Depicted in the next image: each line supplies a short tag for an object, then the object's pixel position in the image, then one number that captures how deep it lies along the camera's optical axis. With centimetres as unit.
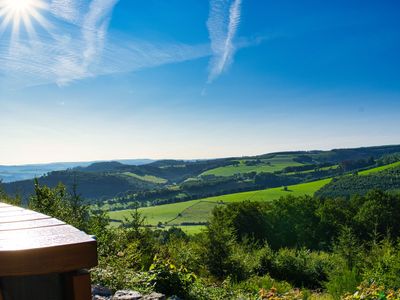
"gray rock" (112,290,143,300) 611
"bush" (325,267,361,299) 1056
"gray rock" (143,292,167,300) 639
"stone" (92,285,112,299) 630
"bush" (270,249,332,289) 1658
